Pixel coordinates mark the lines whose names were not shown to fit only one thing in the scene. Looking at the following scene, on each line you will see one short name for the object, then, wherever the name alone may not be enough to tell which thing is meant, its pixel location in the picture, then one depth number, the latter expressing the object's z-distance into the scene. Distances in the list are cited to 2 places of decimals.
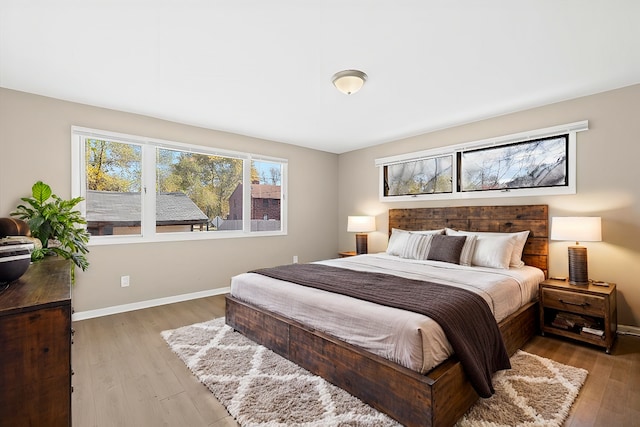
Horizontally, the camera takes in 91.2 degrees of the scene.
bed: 1.63
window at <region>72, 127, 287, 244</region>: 3.55
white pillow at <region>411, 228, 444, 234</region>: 4.02
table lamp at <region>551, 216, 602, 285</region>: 2.84
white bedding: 1.72
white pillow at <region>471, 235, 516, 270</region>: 3.21
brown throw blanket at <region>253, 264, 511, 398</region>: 1.79
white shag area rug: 1.77
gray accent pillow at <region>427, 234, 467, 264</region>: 3.48
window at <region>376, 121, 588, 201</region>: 3.36
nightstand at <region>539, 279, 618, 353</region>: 2.63
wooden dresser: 0.88
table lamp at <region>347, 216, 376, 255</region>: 5.01
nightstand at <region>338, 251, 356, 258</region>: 5.07
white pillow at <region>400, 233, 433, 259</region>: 3.74
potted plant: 2.55
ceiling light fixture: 2.63
